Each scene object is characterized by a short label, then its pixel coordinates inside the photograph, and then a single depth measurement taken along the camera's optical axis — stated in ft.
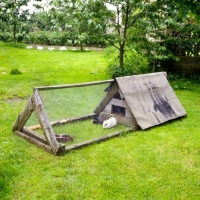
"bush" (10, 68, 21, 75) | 30.94
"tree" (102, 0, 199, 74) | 24.95
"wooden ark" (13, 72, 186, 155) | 12.01
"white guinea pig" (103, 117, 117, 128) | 14.43
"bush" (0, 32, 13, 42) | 73.20
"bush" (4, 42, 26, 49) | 59.93
